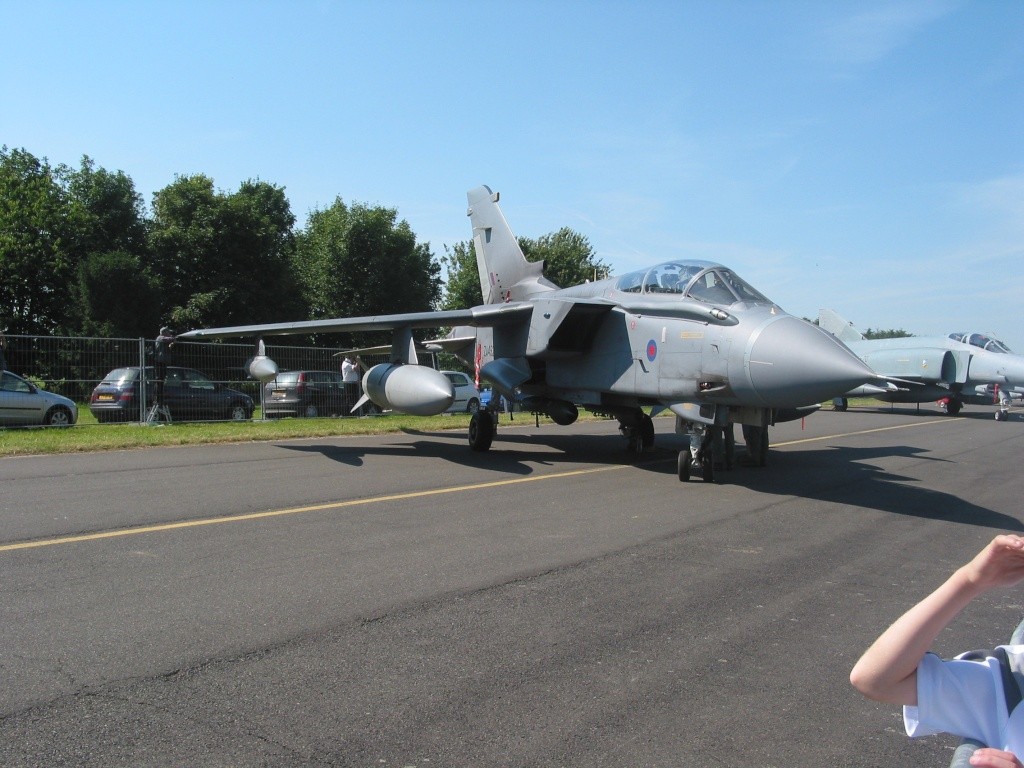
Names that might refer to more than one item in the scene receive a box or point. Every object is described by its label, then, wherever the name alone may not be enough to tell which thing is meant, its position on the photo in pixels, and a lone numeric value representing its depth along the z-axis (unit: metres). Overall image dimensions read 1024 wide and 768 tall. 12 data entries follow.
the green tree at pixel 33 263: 40.66
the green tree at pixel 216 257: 41.38
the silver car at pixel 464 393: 26.06
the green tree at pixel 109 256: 36.97
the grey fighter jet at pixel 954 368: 28.12
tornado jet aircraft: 8.38
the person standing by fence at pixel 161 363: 16.95
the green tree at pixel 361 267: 47.44
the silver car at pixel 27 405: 15.52
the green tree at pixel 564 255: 54.22
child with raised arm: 1.70
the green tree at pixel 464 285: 51.88
